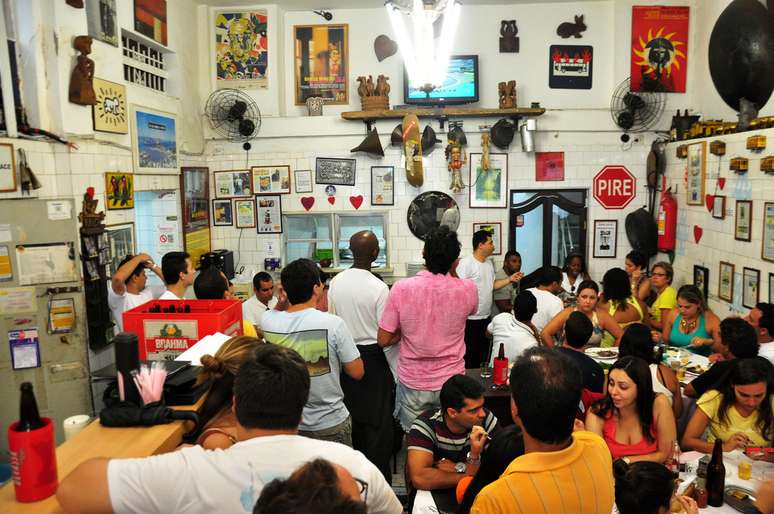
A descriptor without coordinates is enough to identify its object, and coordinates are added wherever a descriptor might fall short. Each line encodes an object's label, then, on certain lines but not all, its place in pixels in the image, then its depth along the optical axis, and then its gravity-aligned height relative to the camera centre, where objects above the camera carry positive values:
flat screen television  7.95 +1.36
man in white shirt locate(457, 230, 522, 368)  6.97 -1.21
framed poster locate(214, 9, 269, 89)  7.99 +1.93
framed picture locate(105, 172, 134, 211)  5.55 +0.07
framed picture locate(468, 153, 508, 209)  8.13 +0.10
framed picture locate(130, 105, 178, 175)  6.15 +0.60
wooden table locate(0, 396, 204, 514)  1.55 -0.73
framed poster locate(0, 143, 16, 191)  4.43 +0.23
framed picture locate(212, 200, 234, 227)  8.30 -0.23
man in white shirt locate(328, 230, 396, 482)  4.41 -1.13
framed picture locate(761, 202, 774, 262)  5.32 -0.44
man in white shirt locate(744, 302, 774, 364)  4.42 -1.03
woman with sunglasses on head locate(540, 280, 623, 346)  5.42 -1.18
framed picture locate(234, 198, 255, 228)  8.30 -0.25
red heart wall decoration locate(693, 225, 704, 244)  6.81 -0.54
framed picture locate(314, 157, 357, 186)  8.22 +0.30
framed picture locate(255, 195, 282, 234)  8.30 -0.26
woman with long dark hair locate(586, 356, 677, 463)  3.44 -1.33
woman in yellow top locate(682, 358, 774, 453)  3.51 -1.36
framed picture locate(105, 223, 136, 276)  5.59 -0.44
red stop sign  8.05 -0.01
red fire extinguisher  7.47 -0.44
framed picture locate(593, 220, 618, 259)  8.14 -0.70
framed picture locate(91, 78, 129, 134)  5.37 +0.82
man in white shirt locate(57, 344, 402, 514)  1.54 -0.73
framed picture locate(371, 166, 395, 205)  8.23 +0.09
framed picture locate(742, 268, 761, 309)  5.58 -0.96
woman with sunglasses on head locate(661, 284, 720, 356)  5.32 -1.25
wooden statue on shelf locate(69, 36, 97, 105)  4.97 +1.01
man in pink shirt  3.99 -0.85
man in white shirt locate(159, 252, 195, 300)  4.62 -0.59
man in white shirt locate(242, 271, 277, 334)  5.68 -0.99
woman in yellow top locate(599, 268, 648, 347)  5.70 -1.11
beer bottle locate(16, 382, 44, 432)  1.55 -0.55
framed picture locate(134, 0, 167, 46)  6.20 +1.89
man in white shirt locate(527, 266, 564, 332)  5.56 -1.07
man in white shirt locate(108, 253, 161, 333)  4.91 -0.72
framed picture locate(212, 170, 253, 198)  8.26 +0.16
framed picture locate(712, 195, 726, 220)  6.23 -0.25
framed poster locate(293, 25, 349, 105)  8.20 +1.77
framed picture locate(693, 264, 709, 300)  6.68 -1.04
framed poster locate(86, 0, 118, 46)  5.41 +1.60
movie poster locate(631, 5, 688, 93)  7.82 +1.79
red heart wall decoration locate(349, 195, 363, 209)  8.27 -0.12
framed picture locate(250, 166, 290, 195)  8.24 +0.19
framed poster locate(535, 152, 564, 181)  8.09 +0.29
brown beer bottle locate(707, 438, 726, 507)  3.00 -1.46
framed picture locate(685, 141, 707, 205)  6.62 +0.14
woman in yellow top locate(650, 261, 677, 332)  6.16 -1.11
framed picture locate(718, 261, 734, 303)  6.09 -1.00
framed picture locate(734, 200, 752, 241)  5.72 -0.36
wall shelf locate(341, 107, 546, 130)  7.79 +0.99
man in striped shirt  3.08 -1.29
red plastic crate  2.76 -0.60
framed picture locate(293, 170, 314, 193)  8.26 +0.18
